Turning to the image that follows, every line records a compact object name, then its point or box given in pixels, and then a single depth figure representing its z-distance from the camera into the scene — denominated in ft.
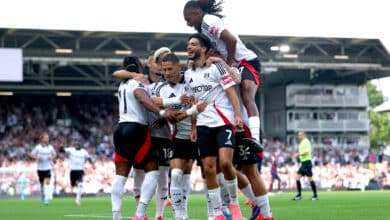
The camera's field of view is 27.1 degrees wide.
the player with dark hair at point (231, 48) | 31.76
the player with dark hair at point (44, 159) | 78.89
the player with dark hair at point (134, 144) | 32.81
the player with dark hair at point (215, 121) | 30.81
